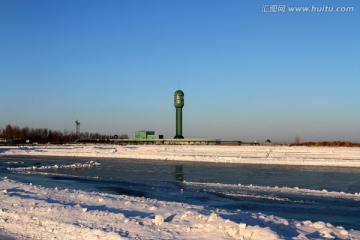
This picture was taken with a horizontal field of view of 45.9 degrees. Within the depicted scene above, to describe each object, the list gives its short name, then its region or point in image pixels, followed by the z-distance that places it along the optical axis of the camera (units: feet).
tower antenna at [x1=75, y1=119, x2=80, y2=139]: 455.26
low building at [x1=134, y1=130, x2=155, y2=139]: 347.40
